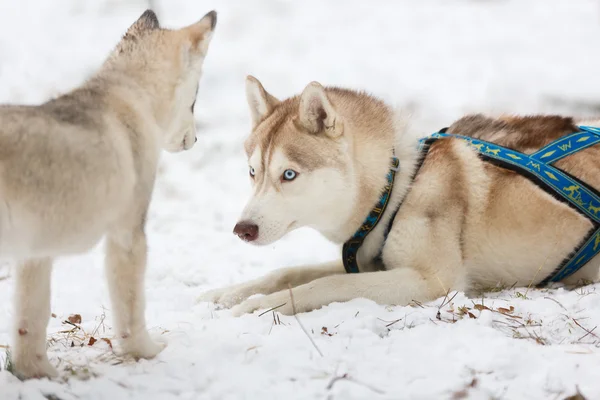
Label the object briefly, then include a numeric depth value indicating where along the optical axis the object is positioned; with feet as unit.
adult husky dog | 23.70
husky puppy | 14.79
